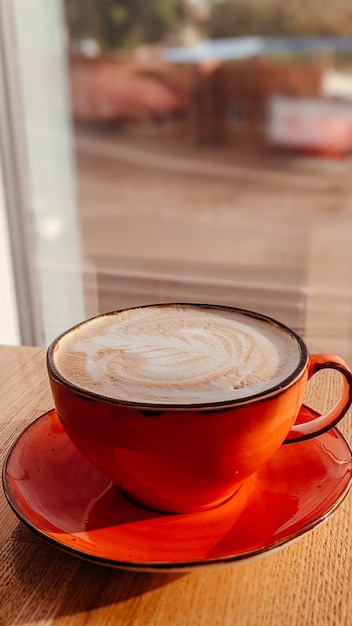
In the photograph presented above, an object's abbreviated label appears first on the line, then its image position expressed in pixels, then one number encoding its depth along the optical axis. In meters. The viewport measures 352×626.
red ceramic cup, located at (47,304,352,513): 0.26
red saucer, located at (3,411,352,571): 0.28
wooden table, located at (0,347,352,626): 0.26
